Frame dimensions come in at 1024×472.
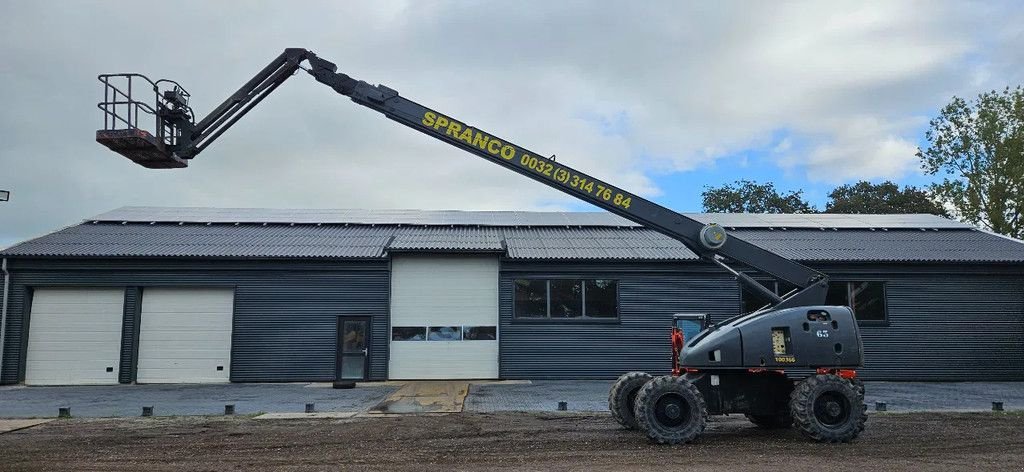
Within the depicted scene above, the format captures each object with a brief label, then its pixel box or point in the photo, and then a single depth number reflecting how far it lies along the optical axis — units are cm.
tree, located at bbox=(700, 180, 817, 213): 5688
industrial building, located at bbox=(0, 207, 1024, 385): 2028
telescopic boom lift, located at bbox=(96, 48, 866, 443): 1012
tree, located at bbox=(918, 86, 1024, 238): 3678
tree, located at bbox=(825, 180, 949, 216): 4797
